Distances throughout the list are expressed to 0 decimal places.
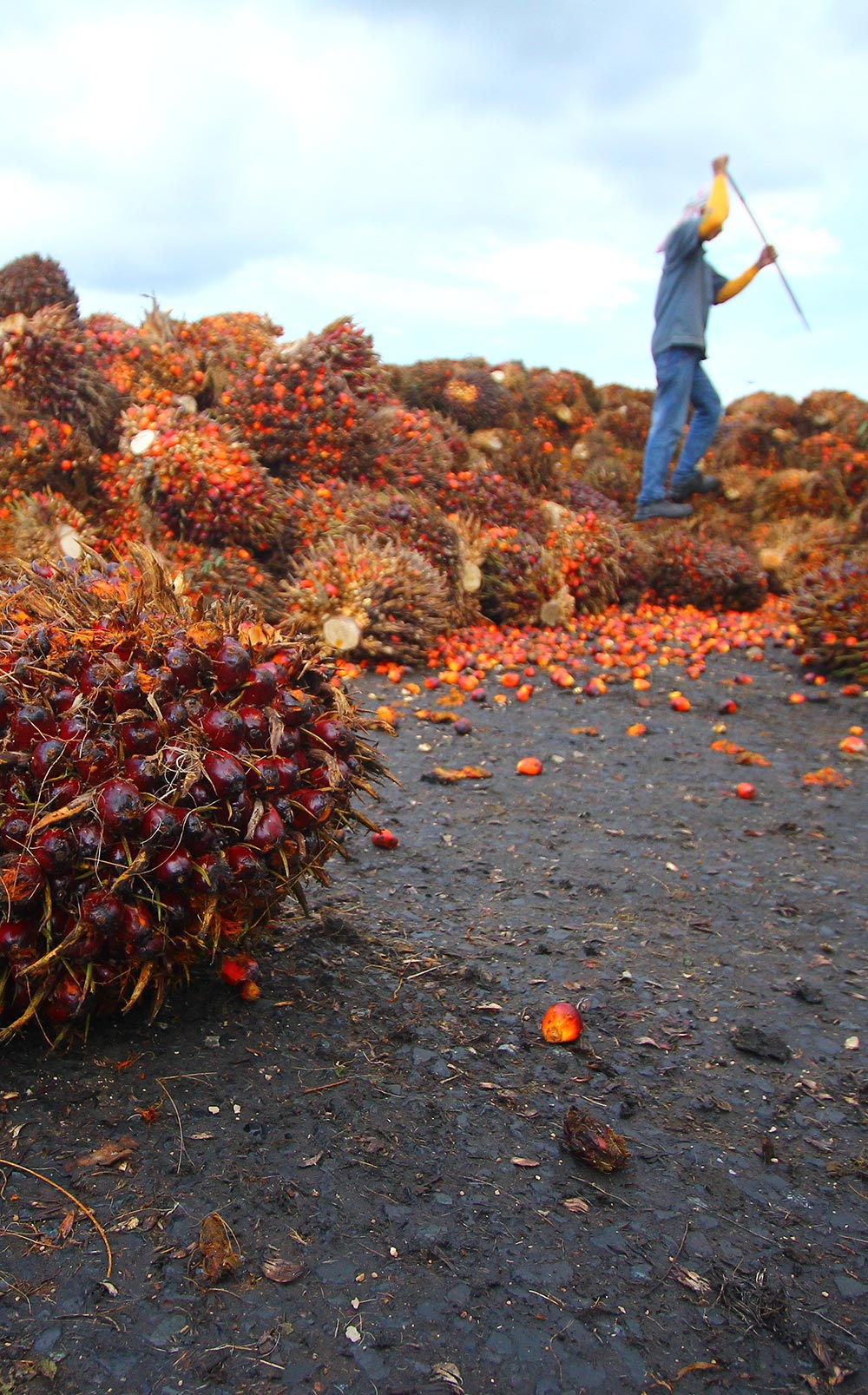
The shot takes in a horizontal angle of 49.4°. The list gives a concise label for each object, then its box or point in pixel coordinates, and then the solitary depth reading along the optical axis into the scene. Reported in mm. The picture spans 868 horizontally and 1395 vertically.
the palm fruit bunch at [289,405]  7219
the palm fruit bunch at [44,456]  6590
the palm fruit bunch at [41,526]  6082
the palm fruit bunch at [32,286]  8070
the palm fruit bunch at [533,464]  10133
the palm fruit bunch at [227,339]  7727
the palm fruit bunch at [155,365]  7418
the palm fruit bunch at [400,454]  7789
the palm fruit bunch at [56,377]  6844
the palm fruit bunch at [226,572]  6402
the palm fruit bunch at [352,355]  7363
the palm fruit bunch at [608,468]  11664
